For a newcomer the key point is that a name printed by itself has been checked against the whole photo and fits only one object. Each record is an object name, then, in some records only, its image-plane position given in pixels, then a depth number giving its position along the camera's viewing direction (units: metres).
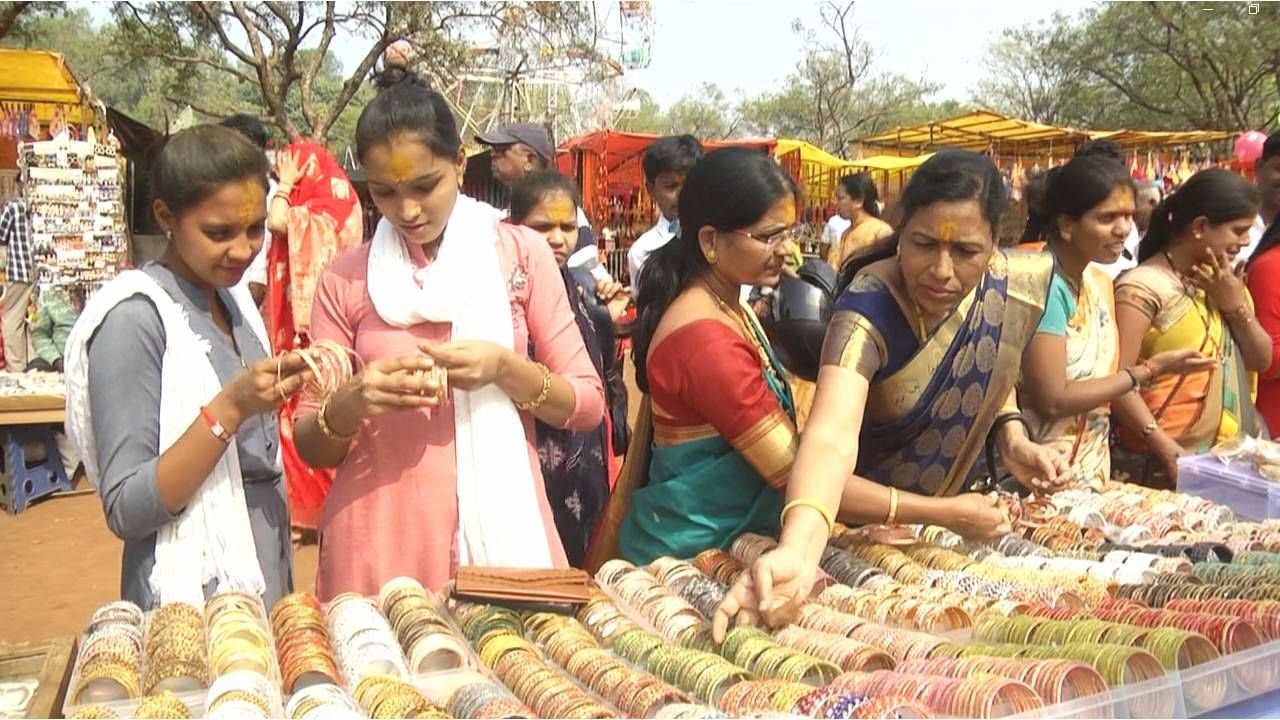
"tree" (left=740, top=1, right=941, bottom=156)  28.11
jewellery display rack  7.37
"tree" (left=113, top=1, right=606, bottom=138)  14.04
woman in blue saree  1.86
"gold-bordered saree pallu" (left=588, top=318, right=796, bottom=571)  2.01
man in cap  4.57
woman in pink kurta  2.01
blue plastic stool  6.18
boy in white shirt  4.38
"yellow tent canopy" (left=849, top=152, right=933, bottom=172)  15.74
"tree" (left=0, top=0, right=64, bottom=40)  8.70
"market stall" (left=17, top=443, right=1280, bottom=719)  1.35
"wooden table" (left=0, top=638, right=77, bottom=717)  1.46
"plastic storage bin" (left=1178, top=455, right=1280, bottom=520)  2.61
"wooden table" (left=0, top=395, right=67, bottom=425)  6.05
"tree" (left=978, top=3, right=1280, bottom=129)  22.91
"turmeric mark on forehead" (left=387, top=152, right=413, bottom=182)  1.98
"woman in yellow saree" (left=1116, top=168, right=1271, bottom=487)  3.16
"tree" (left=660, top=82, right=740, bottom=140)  49.53
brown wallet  1.70
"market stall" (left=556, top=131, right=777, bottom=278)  11.80
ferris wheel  17.98
